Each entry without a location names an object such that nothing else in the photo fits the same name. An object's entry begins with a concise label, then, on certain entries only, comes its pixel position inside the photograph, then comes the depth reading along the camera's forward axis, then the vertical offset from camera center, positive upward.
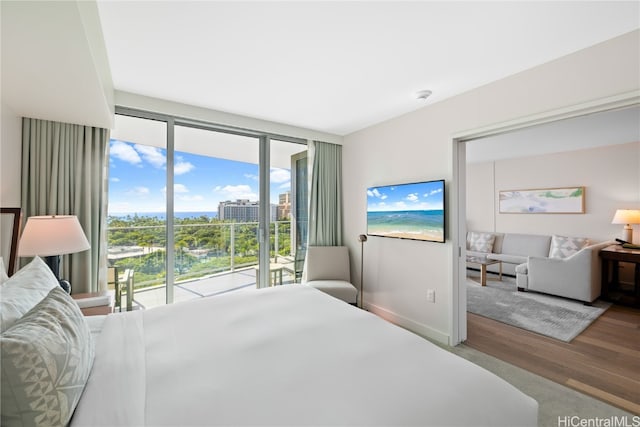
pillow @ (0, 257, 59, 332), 1.11 -0.35
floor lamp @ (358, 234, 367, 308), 3.88 -0.79
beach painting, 5.23 +0.32
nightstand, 2.15 -0.68
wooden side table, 3.96 -0.91
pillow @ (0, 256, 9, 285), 1.55 -0.33
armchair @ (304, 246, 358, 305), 3.74 -0.67
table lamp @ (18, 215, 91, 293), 1.97 -0.16
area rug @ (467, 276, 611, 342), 3.25 -1.25
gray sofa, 3.98 -0.74
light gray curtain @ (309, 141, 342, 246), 4.02 +0.30
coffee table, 4.95 -0.83
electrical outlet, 3.03 -0.85
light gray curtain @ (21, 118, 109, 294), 2.35 +0.30
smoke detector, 2.69 +1.18
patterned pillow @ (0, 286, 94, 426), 0.75 -0.45
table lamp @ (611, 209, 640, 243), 4.32 -0.04
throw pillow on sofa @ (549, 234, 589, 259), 4.88 -0.51
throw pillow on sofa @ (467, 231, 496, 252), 5.99 -0.53
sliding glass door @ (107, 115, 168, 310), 2.88 +0.06
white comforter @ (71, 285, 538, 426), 0.95 -0.65
